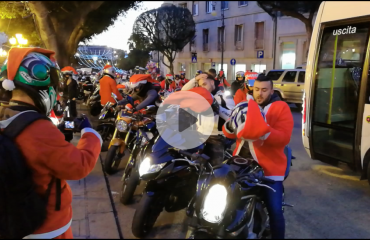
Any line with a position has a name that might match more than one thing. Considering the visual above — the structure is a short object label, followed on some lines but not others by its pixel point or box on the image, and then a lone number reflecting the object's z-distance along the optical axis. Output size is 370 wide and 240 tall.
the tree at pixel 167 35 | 34.22
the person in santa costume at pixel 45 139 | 1.62
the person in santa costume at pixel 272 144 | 2.69
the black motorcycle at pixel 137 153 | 4.34
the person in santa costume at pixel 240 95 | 6.13
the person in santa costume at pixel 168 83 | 15.03
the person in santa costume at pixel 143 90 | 6.00
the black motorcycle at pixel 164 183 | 3.23
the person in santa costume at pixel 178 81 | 15.73
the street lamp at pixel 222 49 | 29.42
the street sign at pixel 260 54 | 19.62
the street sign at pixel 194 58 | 24.02
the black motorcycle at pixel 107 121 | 7.34
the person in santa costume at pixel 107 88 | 8.34
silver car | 15.73
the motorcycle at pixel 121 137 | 5.12
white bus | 4.78
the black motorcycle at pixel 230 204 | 2.18
